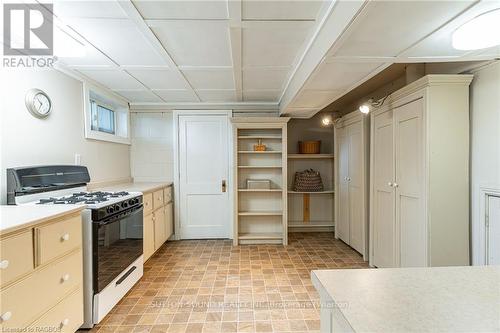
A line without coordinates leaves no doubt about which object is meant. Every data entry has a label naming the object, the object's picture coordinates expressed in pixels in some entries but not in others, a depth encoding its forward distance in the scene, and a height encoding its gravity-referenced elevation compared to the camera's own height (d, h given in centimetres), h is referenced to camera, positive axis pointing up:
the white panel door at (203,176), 417 -17
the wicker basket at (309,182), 434 -29
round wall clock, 210 +53
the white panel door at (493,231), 181 -48
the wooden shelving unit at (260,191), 404 -35
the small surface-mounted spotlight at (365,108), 273 +59
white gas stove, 192 -48
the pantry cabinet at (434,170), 202 -4
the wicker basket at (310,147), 437 +30
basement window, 296 +67
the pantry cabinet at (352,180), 323 -21
